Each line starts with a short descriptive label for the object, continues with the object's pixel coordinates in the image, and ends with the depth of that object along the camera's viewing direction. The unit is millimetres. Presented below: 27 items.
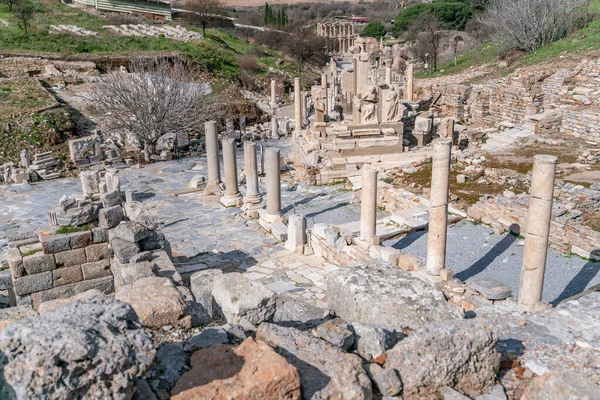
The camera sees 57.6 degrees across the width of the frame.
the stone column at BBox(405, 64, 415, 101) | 27688
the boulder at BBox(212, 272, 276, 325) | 5590
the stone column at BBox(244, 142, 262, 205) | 14745
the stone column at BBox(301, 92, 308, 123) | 25650
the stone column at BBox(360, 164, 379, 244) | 10609
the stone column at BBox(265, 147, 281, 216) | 13422
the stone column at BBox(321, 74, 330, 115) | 27266
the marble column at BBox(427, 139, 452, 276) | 8812
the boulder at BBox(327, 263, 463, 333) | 6129
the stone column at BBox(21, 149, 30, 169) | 19688
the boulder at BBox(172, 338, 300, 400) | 3723
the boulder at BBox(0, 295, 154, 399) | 3244
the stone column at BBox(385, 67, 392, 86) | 27891
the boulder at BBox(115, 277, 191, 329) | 4953
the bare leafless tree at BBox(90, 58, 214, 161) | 21094
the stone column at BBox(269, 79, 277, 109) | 35784
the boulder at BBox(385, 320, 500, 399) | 4660
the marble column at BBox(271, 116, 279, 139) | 25797
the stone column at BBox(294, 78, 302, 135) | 23984
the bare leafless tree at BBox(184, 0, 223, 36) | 57250
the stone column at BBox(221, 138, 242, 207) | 15422
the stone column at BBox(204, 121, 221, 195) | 16797
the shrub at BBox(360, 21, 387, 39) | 71312
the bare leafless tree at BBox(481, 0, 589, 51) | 29641
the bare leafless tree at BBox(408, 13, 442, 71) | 41344
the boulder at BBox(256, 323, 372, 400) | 4176
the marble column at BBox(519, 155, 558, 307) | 7621
